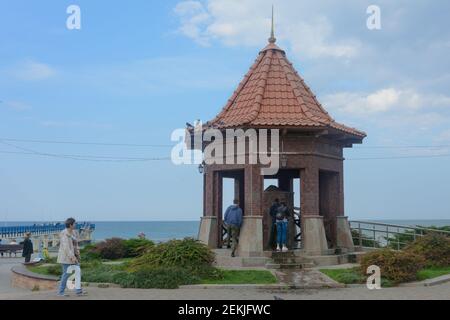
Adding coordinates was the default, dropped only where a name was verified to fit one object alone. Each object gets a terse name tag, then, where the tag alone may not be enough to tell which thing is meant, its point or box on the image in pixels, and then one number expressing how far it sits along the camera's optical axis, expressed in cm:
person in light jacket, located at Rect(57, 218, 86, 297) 1197
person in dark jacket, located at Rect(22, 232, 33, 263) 2455
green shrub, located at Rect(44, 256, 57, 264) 2133
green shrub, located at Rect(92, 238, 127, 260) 2081
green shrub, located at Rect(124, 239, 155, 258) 2105
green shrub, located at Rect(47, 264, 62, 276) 1680
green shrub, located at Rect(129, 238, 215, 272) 1441
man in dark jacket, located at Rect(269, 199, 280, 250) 1784
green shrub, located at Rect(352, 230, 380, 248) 2257
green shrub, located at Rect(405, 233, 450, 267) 1658
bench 3441
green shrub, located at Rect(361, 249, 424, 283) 1362
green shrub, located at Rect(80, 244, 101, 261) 2026
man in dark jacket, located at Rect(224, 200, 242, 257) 1686
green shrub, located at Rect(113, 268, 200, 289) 1303
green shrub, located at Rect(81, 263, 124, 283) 1392
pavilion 1716
